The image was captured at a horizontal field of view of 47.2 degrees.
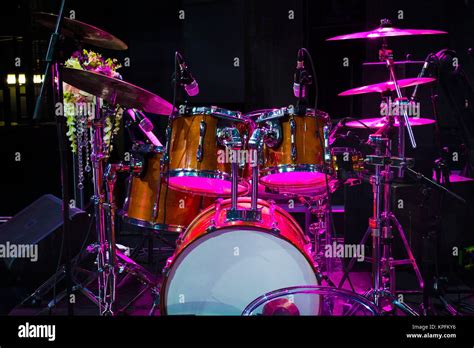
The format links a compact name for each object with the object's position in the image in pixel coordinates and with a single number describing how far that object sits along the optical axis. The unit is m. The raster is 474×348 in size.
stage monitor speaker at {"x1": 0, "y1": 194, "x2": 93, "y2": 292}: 3.85
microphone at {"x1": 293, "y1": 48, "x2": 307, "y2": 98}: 2.92
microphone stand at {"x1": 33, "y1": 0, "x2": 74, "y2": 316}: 2.30
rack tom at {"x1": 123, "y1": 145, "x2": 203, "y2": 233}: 3.56
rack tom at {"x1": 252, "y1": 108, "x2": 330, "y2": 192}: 3.04
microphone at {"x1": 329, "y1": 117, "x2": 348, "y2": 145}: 3.06
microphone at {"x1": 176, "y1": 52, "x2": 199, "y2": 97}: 3.03
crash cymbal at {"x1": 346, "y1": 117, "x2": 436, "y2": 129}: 3.46
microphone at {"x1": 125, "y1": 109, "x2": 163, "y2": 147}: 3.34
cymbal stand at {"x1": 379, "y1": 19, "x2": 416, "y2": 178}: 3.01
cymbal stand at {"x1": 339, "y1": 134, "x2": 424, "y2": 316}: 3.05
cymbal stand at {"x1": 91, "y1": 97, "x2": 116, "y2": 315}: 3.25
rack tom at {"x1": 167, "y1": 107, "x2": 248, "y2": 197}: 2.99
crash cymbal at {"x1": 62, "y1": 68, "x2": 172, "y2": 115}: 2.83
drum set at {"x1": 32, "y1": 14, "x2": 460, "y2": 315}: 2.68
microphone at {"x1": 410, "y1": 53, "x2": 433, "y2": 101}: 3.06
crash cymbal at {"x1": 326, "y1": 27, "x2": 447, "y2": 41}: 3.14
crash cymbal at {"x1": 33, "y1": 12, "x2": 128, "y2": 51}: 3.02
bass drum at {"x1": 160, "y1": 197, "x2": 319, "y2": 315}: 2.65
